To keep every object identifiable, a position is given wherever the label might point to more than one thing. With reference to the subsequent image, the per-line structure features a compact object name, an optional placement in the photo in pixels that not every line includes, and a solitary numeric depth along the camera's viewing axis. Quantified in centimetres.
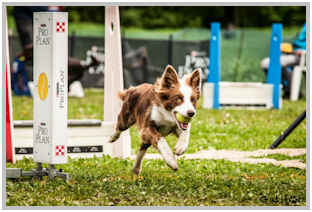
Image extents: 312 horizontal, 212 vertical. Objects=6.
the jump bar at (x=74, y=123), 1177
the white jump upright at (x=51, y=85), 899
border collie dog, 819
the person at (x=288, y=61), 2427
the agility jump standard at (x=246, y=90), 2020
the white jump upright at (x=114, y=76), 1129
